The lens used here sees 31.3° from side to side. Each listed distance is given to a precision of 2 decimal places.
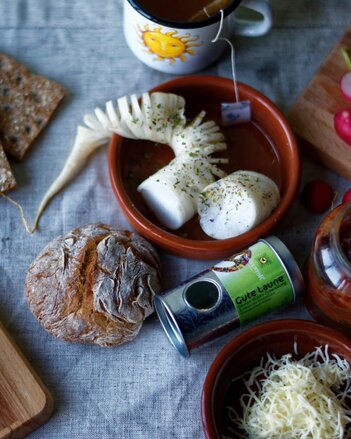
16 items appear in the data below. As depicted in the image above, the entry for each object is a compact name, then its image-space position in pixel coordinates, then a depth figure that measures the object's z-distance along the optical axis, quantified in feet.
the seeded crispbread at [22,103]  4.30
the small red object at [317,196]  4.16
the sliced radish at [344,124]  4.03
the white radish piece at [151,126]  4.05
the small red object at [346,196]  4.06
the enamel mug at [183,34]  3.94
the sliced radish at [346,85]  4.21
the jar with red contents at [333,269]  3.35
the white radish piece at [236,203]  3.82
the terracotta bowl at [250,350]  3.54
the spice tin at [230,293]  3.61
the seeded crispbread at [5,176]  4.15
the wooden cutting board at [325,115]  4.19
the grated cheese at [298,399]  3.38
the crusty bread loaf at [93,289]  3.66
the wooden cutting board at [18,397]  3.62
